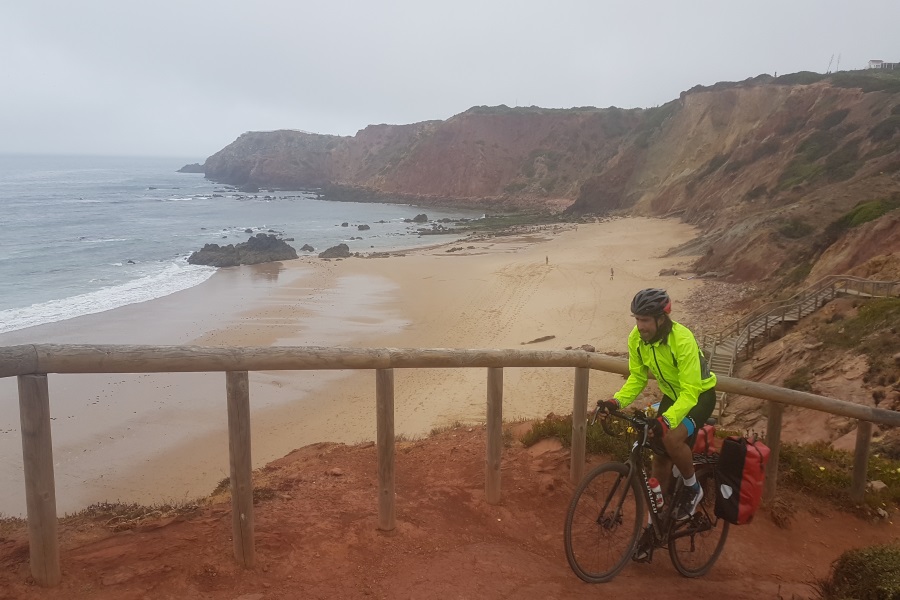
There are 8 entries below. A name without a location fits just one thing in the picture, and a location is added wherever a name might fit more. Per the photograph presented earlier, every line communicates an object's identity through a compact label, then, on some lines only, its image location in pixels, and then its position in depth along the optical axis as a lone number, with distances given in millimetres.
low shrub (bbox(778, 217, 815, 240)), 25094
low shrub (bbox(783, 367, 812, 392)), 11125
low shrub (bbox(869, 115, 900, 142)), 33344
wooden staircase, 14492
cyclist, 3711
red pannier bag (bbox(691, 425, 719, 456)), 4160
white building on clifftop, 69894
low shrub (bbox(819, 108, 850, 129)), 40188
